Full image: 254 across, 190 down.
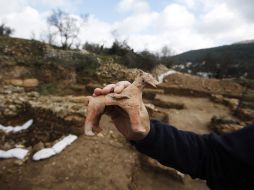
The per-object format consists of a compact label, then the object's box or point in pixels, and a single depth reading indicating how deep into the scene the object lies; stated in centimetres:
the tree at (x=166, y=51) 2337
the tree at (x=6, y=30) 1317
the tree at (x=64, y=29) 1436
